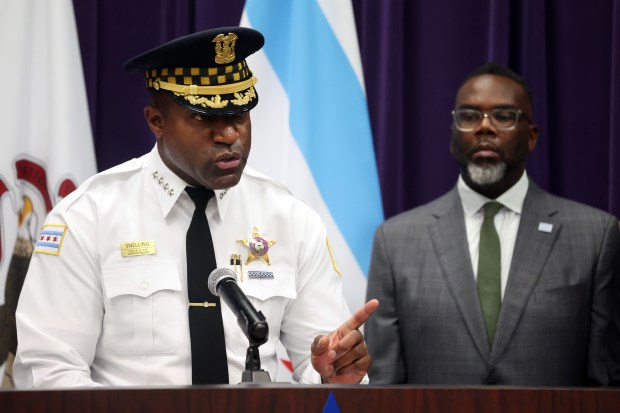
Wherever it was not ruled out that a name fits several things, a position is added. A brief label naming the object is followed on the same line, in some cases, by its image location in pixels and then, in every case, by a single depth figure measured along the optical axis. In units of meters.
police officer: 4.33
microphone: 3.27
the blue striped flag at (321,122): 6.75
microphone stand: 3.31
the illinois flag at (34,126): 6.29
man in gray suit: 5.93
